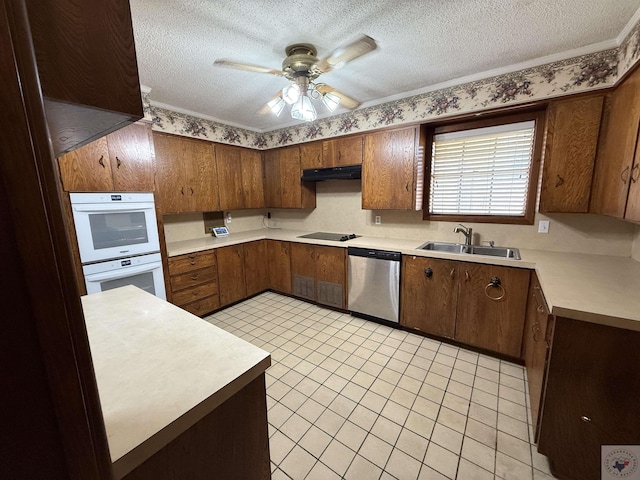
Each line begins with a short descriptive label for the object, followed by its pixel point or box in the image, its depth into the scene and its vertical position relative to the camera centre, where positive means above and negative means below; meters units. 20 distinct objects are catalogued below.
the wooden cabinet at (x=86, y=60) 0.40 +0.25
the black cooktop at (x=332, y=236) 3.31 -0.50
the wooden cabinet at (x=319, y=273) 3.13 -0.93
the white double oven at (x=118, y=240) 2.12 -0.31
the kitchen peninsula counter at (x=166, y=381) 0.60 -0.50
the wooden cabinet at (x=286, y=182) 3.69 +0.28
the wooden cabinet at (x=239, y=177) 3.51 +0.35
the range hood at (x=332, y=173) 3.11 +0.33
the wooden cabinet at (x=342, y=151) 3.08 +0.59
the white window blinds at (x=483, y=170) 2.45 +0.26
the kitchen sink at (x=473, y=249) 2.42 -0.53
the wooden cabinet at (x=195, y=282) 2.85 -0.91
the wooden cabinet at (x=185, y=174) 2.93 +0.34
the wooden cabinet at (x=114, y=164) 2.07 +0.35
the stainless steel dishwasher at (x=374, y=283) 2.72 -0.93
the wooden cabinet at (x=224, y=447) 0.64 -0.68
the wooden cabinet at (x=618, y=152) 1.54 +0.26
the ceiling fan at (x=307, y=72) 1.49 +0.84
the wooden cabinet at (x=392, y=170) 2.71 +0.30
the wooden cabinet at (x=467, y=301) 2.12 -0.94
